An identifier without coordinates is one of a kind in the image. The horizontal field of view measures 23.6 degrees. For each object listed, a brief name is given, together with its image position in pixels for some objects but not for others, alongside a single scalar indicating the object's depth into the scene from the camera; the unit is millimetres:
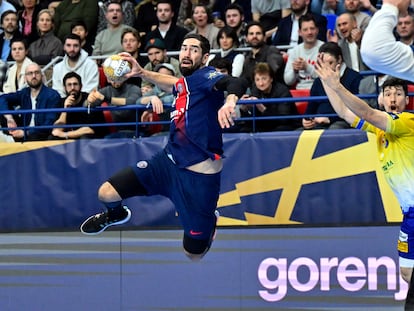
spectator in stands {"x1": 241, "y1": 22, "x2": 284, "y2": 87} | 13234
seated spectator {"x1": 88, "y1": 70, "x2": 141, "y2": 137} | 12984
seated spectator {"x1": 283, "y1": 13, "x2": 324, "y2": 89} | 13172
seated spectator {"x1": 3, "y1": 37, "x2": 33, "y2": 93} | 14594
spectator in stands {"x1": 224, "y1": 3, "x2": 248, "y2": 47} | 14391
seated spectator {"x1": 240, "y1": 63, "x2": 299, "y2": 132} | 12594
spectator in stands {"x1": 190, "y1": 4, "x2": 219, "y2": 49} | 14586
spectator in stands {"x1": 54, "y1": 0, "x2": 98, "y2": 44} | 16031
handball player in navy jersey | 9125
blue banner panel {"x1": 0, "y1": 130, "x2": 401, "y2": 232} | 12031
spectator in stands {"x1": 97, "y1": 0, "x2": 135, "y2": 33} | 15875
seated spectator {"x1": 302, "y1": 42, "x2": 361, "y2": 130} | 11930
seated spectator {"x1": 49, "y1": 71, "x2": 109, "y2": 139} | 13148
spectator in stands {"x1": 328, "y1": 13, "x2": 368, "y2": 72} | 13141
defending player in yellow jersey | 9070
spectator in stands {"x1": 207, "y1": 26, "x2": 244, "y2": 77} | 13750
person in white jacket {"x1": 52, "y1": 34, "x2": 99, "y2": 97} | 14016
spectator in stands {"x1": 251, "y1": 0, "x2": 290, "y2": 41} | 14867
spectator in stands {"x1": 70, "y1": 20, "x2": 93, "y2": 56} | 15453
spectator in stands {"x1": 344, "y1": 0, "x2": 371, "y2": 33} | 13773
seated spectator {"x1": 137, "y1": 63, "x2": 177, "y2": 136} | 12828
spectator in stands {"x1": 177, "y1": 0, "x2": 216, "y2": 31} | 15656
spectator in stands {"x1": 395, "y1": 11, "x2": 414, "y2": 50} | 12859
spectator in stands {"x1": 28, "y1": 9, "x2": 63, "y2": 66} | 15486
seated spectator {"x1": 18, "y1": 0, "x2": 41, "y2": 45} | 16344
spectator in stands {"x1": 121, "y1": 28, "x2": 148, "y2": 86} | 14117
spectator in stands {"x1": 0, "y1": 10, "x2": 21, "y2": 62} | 16078
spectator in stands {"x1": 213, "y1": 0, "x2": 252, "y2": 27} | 15654
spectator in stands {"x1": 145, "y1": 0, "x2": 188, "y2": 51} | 14852
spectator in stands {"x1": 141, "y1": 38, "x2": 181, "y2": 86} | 13565
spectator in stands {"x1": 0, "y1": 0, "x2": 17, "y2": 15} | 16922
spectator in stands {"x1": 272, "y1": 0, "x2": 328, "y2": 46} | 14250
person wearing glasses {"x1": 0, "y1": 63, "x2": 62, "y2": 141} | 13414
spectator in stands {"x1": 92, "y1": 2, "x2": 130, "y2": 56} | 15148
